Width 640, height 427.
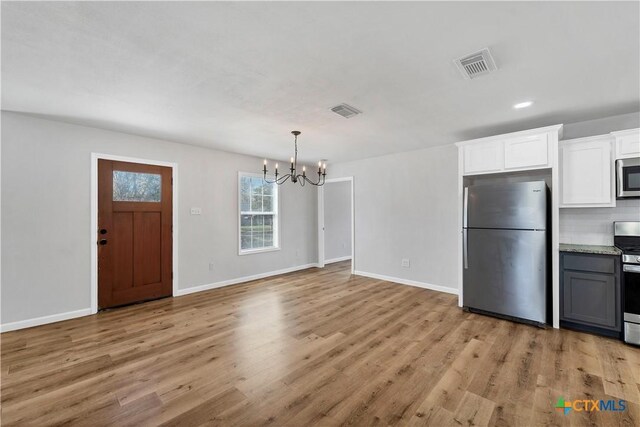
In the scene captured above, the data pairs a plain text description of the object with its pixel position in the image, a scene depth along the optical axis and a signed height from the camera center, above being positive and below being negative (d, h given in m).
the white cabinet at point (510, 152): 3.26 +0.82
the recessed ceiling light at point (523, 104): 2.92 +1.21
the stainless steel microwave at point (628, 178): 2.92 +0.40
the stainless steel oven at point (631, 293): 2.69 -0.80
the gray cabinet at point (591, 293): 2.84 -0.86
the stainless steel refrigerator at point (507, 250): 3.18 -0.44
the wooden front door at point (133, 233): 3.83 -0.27
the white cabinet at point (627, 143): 2.91 +0.79
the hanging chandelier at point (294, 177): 3.89 +0.82
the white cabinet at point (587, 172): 3.10 +0.50
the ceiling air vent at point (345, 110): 2.99 +1.20
